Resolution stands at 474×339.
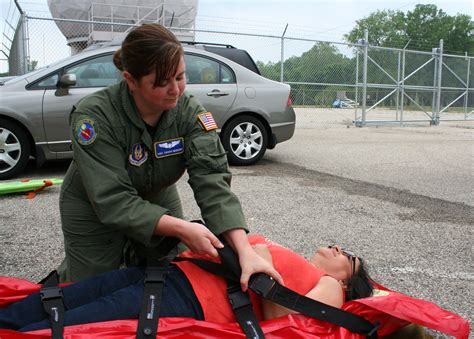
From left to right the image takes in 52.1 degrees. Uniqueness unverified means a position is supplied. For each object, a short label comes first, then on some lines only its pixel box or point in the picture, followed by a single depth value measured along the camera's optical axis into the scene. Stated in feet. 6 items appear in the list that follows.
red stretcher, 5.47
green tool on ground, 15.69
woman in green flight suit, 5.96
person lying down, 5.83
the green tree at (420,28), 213.87
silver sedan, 18.15
